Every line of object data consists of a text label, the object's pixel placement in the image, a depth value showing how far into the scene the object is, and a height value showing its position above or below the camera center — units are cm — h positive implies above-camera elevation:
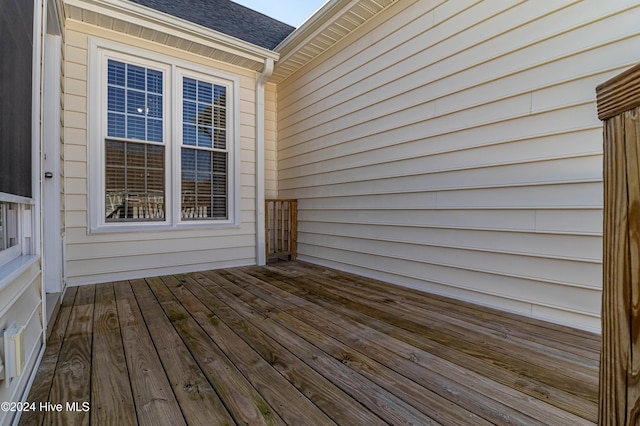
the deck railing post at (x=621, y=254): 44 -7
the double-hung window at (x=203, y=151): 373 +71
